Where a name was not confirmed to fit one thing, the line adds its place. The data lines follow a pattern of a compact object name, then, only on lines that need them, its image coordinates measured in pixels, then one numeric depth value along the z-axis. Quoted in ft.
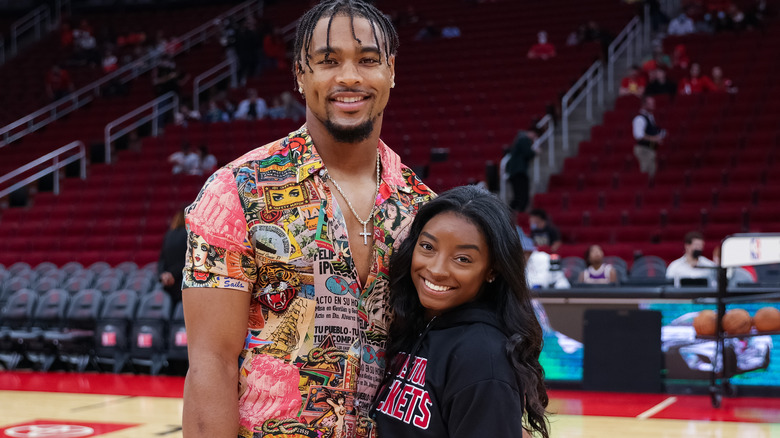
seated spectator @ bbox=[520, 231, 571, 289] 26.20
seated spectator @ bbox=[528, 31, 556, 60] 48.75
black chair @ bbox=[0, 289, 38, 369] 30.37
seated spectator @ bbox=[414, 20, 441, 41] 55.11
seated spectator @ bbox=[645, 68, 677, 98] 41.63
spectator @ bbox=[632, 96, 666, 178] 36.04
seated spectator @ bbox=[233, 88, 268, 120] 49.98
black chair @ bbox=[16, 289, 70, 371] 29.81
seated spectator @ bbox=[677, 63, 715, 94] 41.32
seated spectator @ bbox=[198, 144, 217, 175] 45.14
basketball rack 19.75
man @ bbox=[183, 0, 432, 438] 5.20
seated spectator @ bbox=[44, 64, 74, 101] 60.03
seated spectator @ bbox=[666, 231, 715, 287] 26.50
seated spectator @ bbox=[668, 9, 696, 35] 47.98
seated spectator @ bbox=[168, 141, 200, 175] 46.03
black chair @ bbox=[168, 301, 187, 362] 27.63
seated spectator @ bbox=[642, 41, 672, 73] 43.73
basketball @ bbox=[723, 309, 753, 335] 20.56
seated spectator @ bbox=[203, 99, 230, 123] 51.16
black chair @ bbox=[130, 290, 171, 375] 28.37
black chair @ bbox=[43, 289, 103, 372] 29.53
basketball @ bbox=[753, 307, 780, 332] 20.16
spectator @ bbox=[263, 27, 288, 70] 56.70
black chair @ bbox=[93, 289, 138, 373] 29.07
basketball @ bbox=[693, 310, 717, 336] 20.88
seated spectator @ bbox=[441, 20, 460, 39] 54.90
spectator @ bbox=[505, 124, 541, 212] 36.22
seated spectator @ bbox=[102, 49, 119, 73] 61.99
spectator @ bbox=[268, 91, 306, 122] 48.47
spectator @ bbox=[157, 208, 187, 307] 26.94
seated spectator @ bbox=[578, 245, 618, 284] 26.63
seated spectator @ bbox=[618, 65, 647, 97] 43.42
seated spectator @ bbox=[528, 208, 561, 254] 32.04
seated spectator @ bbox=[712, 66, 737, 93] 40.96
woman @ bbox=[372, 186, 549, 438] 5.53
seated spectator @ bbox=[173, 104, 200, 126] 52.85
